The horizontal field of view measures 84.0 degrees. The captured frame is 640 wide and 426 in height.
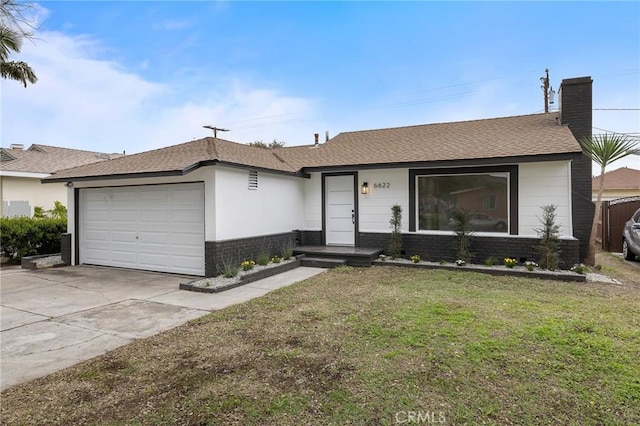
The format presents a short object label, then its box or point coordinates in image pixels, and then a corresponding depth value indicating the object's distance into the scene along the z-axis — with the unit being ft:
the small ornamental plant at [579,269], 24.90
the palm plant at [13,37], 27.84
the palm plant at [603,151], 26.63
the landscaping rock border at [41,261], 31.55
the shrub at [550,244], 25.94
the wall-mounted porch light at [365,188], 33.91
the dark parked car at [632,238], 31.91
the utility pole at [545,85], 65.49
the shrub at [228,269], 25.08
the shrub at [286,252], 31.84
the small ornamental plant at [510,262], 26.84
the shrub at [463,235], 28.86
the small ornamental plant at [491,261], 28.09
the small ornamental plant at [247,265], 27.02
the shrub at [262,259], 28.89
